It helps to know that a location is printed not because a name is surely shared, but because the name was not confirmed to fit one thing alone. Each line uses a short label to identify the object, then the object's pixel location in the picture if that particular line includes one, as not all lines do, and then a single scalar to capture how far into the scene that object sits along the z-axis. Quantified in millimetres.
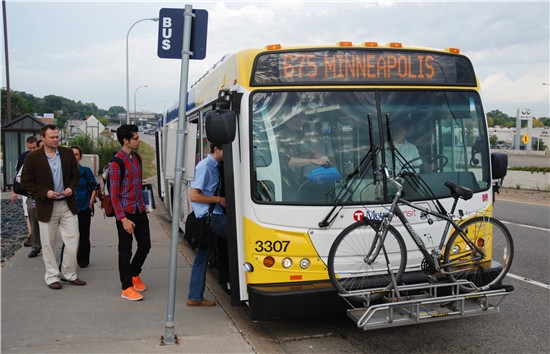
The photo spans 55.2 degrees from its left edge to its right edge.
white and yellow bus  4824
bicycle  4672
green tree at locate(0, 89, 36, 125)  61906
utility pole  23350
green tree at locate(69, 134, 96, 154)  29531
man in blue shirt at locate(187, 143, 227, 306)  5602
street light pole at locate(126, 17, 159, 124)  39303
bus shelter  17828
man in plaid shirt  5938
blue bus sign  4707
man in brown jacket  6266
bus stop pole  4652
